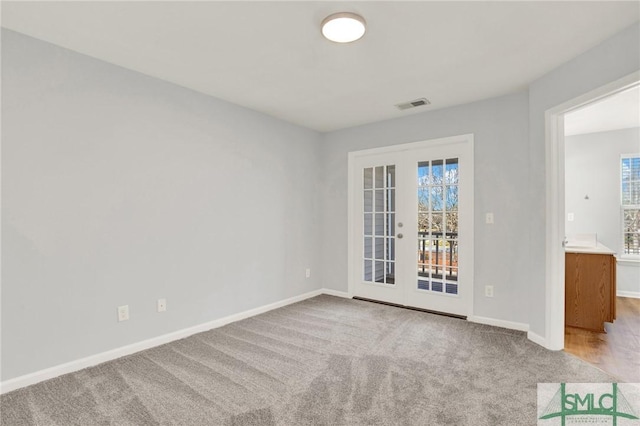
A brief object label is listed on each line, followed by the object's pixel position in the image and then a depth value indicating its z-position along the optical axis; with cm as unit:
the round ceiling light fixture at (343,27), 201
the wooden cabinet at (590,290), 336
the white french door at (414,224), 373
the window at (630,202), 478
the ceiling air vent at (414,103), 356
